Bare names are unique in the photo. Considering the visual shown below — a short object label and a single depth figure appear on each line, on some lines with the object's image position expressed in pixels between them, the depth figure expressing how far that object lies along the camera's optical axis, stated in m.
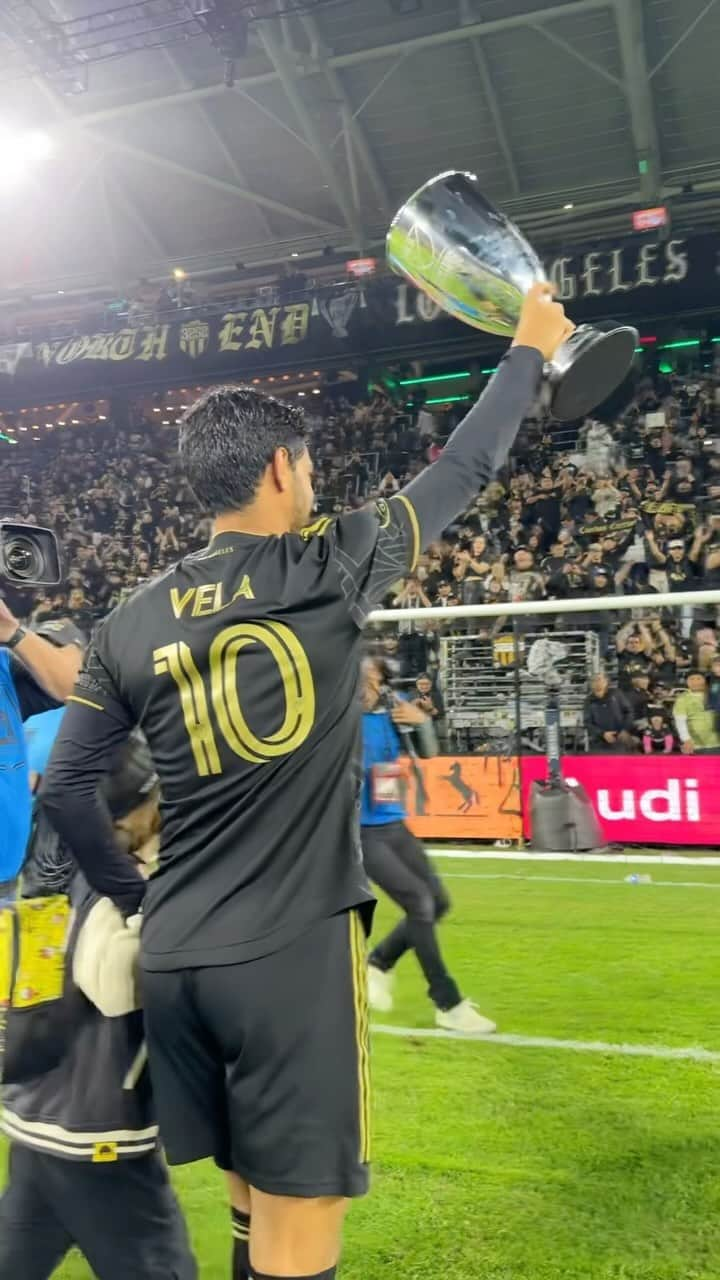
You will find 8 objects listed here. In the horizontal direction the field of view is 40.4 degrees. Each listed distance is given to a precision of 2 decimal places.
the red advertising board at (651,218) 15.34
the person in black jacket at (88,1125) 1.65
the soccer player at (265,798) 1.35
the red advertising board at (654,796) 8.90
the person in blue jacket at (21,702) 2.25
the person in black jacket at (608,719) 9.36
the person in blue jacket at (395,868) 4.62
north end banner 15.33
